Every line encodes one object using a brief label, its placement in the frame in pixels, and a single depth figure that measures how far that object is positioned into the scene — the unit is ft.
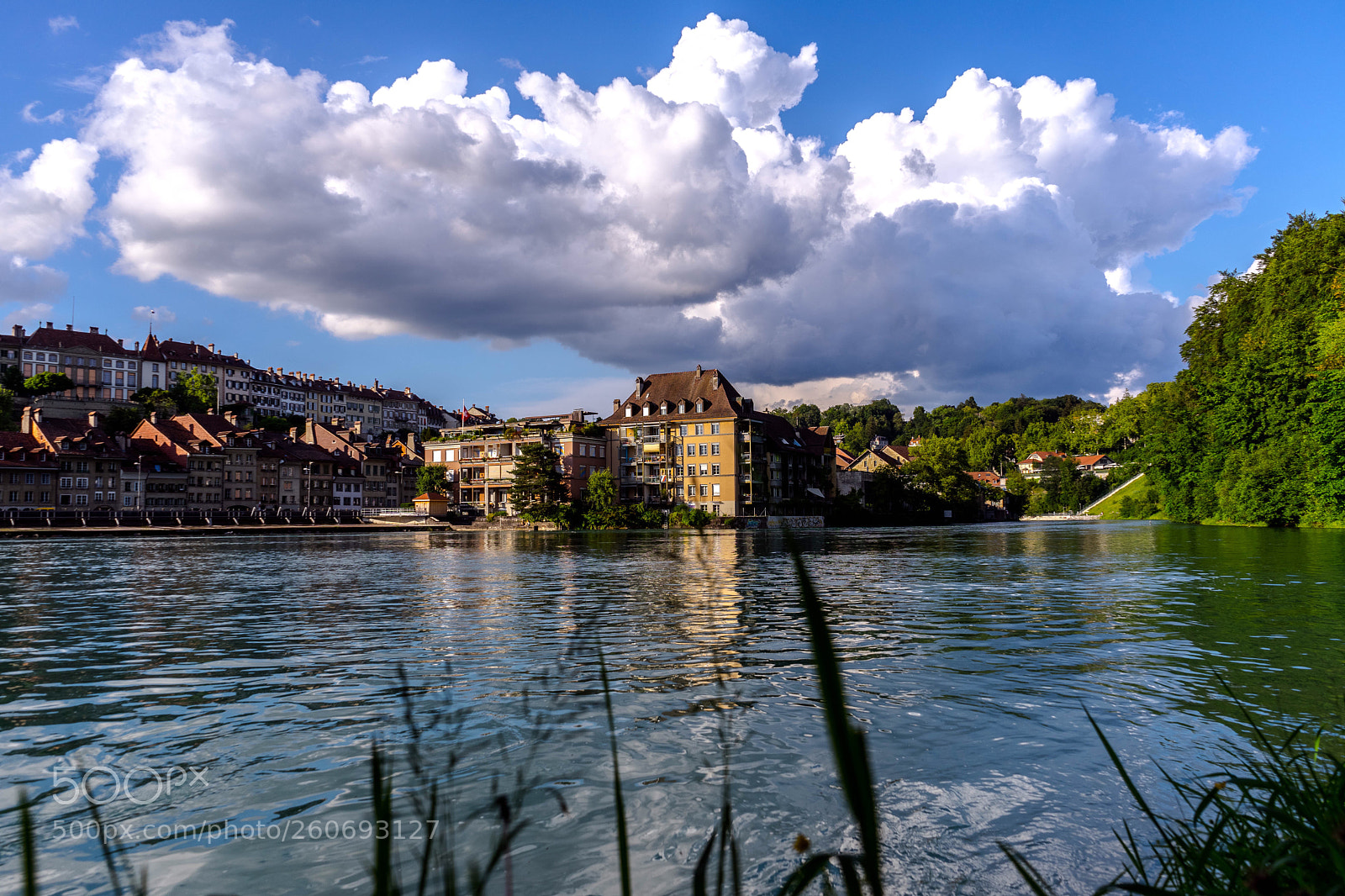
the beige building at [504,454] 296.10
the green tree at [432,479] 327.88
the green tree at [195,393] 395.75
